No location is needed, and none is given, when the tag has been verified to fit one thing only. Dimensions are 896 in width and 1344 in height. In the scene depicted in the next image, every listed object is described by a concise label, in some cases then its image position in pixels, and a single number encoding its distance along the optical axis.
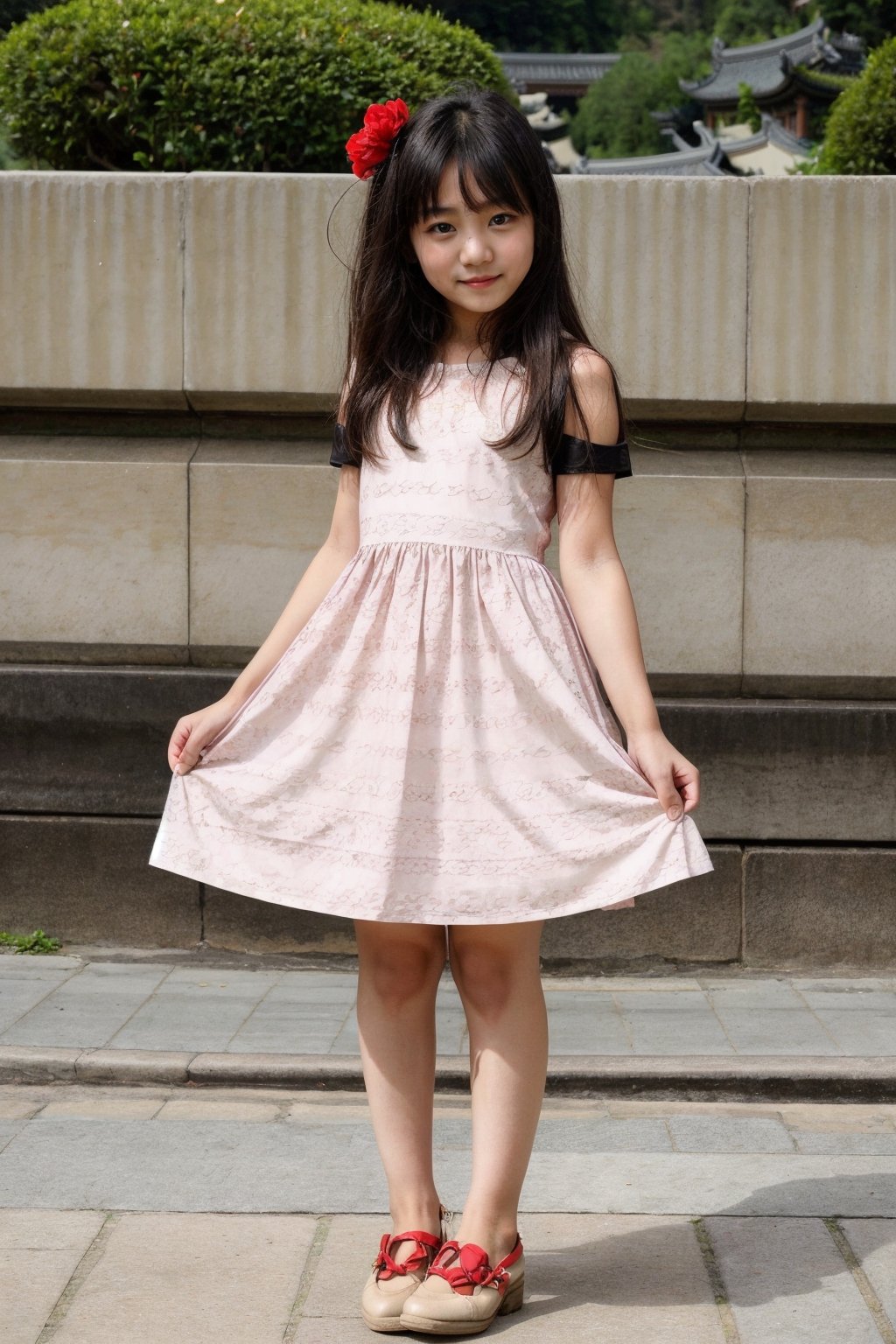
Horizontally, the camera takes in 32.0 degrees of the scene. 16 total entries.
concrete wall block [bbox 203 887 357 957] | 5.23
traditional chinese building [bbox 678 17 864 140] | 45.19
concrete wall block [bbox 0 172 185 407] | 5.31
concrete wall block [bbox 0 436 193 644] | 5.41
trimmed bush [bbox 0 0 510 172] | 5.81
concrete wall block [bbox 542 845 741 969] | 5.14
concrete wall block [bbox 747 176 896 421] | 5.19
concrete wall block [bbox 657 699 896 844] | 5.15
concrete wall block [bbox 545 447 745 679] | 5.29
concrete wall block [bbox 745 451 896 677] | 5.28
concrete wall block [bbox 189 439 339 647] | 5.36
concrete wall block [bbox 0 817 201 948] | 5.27
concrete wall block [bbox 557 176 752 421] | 5.20
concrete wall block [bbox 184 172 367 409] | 5.27
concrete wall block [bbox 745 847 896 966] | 5.13
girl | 2.53
